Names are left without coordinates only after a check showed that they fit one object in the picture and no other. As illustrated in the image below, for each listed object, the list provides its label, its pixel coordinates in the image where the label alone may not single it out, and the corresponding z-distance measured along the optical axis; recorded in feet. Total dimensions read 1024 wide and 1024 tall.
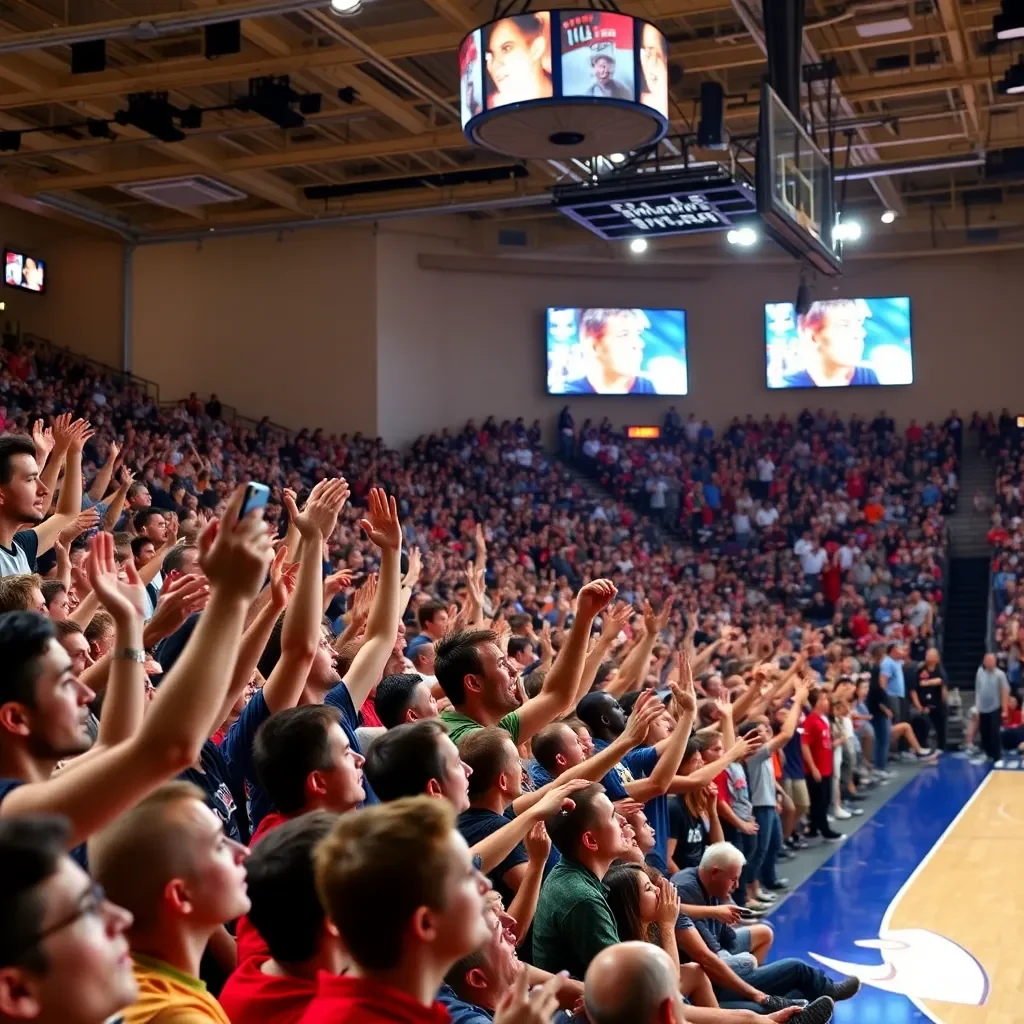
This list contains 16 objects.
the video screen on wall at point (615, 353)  77.56
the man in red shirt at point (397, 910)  6.46
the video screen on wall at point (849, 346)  76.18
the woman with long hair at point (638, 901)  12.27
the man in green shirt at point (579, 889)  12.12
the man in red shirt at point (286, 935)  7.55
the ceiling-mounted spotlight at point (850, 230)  44.91
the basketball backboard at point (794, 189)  28.25
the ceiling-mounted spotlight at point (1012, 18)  29.86
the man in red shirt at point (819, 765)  35.96
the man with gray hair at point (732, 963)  16.25
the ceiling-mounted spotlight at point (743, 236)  46.91
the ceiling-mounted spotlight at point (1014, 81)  37.32
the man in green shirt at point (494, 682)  13.91
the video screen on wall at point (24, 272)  67.67
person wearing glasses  4.99
